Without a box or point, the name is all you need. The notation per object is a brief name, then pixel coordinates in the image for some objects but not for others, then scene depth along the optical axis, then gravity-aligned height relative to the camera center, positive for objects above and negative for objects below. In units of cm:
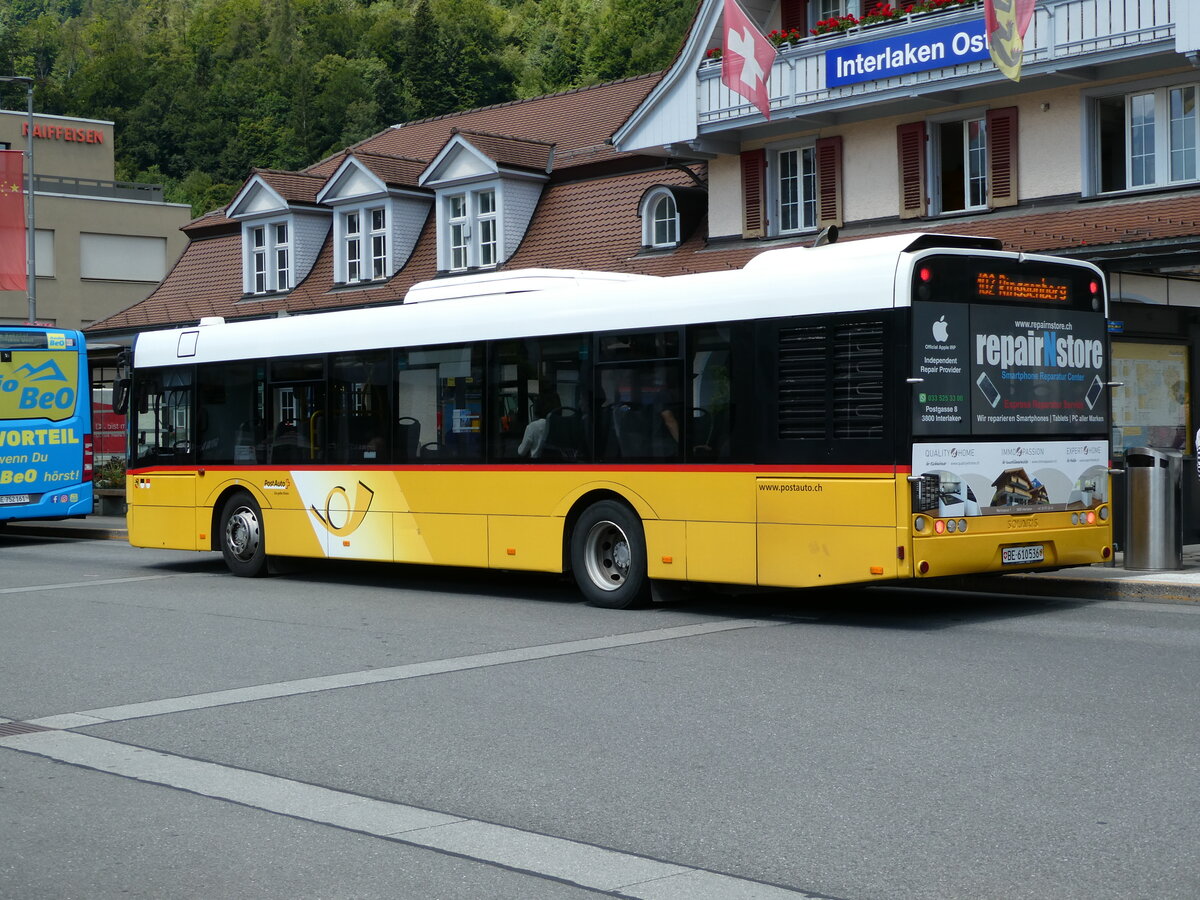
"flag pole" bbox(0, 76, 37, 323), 3203 +463
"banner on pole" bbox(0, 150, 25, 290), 3206 +458
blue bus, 2373 +23
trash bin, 1452 -88
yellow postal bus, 1134 +4
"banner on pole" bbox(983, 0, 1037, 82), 1930 +497
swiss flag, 2259 +546
